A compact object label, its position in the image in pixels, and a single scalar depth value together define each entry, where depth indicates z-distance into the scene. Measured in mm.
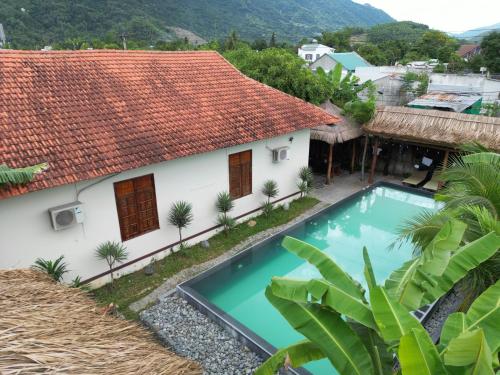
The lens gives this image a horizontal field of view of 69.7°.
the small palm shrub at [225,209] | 11312
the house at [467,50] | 80675
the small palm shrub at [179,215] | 10084
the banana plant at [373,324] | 2863
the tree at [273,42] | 70338
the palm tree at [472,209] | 5008
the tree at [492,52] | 48469
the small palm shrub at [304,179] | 14148
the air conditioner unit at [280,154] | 12719
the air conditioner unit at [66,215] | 7828
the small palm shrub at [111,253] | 8680
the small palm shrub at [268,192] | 12766
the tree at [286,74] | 16844
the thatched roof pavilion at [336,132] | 15172
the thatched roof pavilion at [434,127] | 13480
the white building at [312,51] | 74375
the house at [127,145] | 7832
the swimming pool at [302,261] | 8133
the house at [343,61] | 53969
